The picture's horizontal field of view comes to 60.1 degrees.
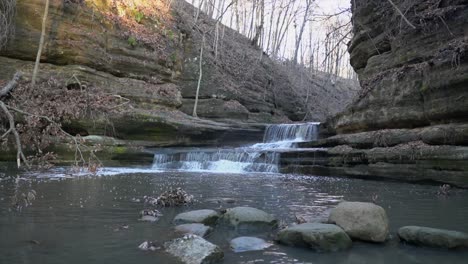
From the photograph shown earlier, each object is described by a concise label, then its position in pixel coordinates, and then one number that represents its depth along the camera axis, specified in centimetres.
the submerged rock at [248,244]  454
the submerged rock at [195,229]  507
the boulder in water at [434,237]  467
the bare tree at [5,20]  1565
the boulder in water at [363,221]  488
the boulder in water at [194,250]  396
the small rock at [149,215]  578
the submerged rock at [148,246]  437
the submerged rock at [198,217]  559
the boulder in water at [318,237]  458
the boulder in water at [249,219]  550
